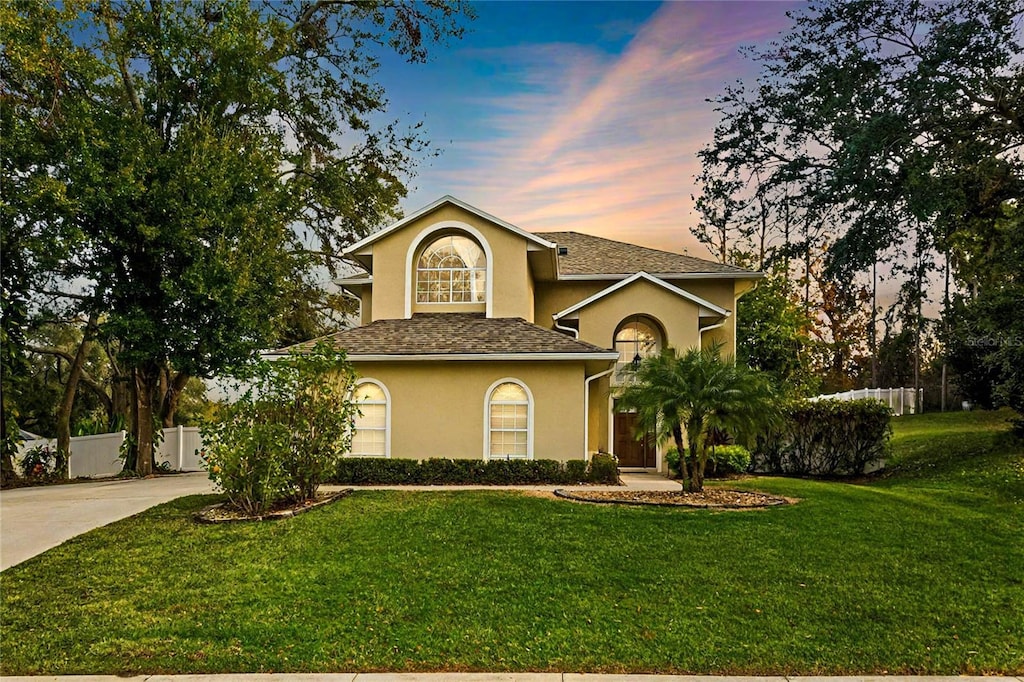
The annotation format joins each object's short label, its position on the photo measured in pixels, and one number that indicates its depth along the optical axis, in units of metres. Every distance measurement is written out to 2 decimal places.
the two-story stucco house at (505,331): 18.11
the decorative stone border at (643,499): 13.12
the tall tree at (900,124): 17.28
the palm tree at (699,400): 14.09
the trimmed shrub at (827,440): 21.58
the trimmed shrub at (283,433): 12.05
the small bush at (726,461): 20.16
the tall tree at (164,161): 18.69
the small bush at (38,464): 20.64
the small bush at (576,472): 16.95
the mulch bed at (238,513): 11.69
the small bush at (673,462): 20.09
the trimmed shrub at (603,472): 17.05
